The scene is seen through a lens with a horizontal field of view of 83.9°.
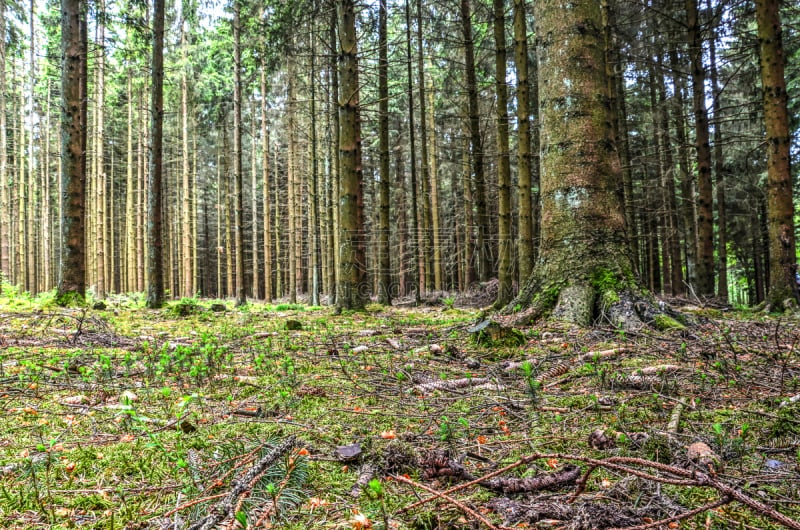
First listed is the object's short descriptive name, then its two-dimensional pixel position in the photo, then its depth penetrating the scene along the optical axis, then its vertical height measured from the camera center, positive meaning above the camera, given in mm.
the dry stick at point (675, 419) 2108 -742
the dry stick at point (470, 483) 1406 -675
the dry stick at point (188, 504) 1435 -717
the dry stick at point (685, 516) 1148 -651
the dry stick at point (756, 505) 1104 -612
